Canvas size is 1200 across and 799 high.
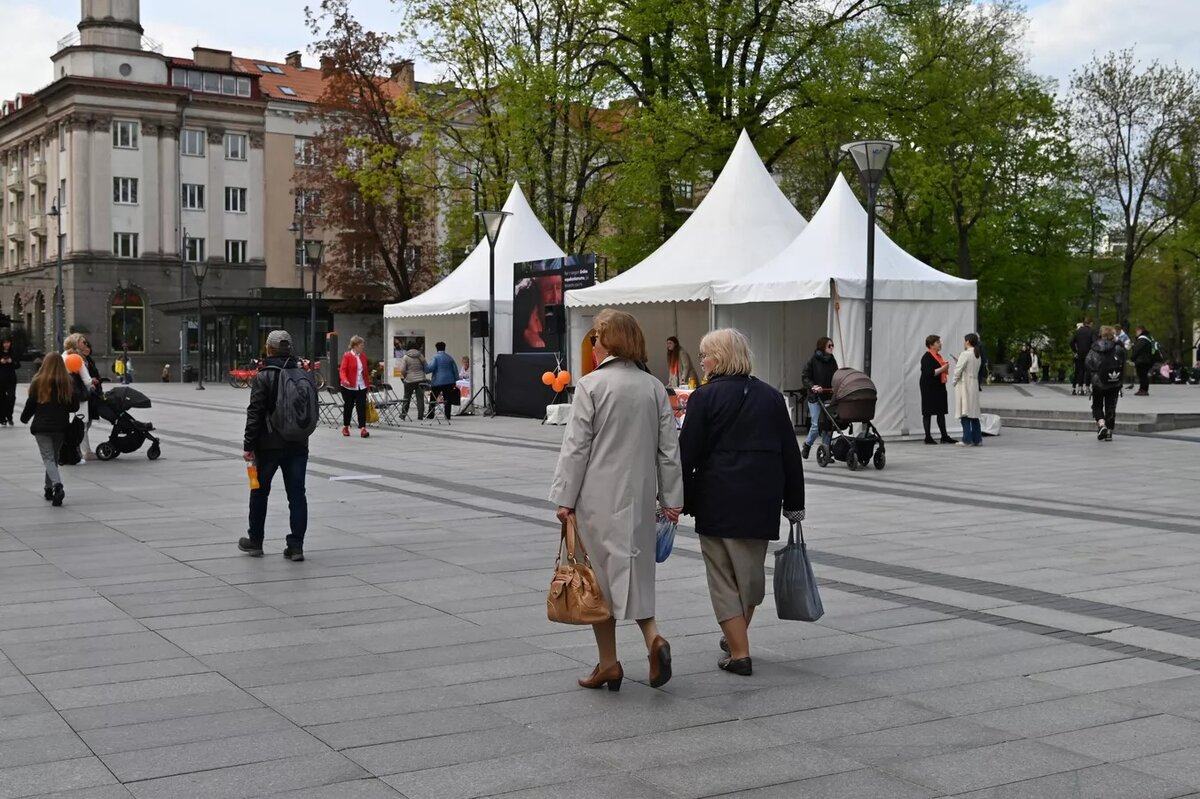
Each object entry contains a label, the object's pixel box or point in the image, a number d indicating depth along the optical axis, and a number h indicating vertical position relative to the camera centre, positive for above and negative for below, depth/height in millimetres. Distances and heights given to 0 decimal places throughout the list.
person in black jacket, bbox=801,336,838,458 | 18500 -264
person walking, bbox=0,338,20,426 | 25859 -641
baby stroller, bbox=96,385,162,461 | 18438 -996
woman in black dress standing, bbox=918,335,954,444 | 20828 -402
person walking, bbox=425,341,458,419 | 28203 -508
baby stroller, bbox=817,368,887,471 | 16422 -812
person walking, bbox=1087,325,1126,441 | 21266 -278
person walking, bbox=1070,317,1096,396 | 34531 +459
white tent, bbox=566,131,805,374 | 24594 +2036
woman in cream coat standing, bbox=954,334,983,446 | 20562 -497
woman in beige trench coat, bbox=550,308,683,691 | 6043 -548
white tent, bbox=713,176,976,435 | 21812 +999
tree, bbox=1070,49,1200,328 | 48719 +7978
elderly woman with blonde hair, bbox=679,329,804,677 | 6414 -589
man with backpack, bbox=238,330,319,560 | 10008 -591
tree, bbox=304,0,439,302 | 44875 +6279
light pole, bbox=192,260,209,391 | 47812 +1566
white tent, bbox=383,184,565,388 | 31516 +1656
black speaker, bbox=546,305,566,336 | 27922 +696
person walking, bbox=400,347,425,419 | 27844 -485
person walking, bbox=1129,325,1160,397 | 33947 +94
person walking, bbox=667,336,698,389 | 21953 -162
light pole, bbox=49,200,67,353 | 65625 +1929
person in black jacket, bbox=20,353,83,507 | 13289 -615
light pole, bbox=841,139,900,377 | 17938 +2467
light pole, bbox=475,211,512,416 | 29531 +1629
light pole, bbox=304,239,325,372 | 38119 +2713
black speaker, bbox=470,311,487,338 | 30812 +618
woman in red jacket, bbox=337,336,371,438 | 23578 -535
